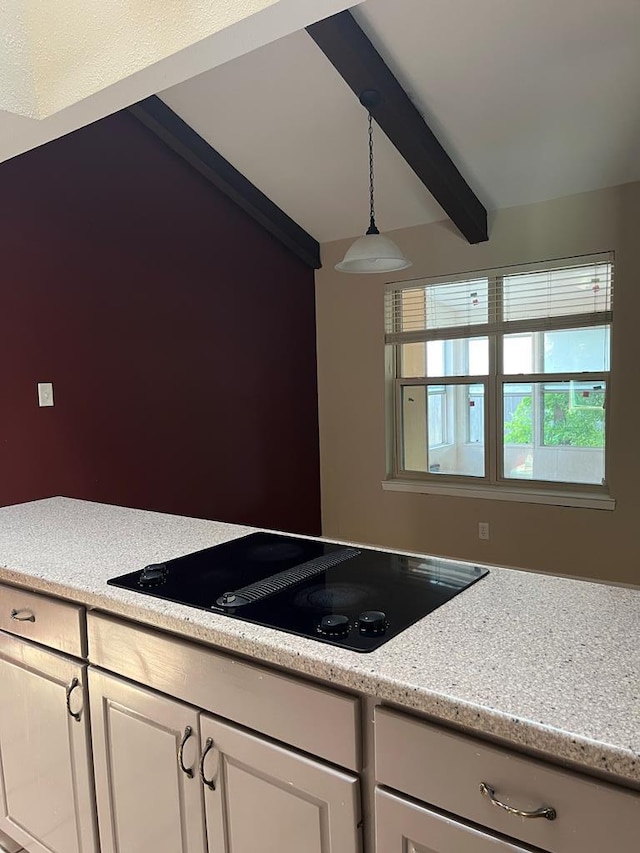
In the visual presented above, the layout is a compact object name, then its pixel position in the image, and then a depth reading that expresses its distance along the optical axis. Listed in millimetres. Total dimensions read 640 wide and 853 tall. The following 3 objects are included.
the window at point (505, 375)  3830
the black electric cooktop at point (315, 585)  1112
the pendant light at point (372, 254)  2725
